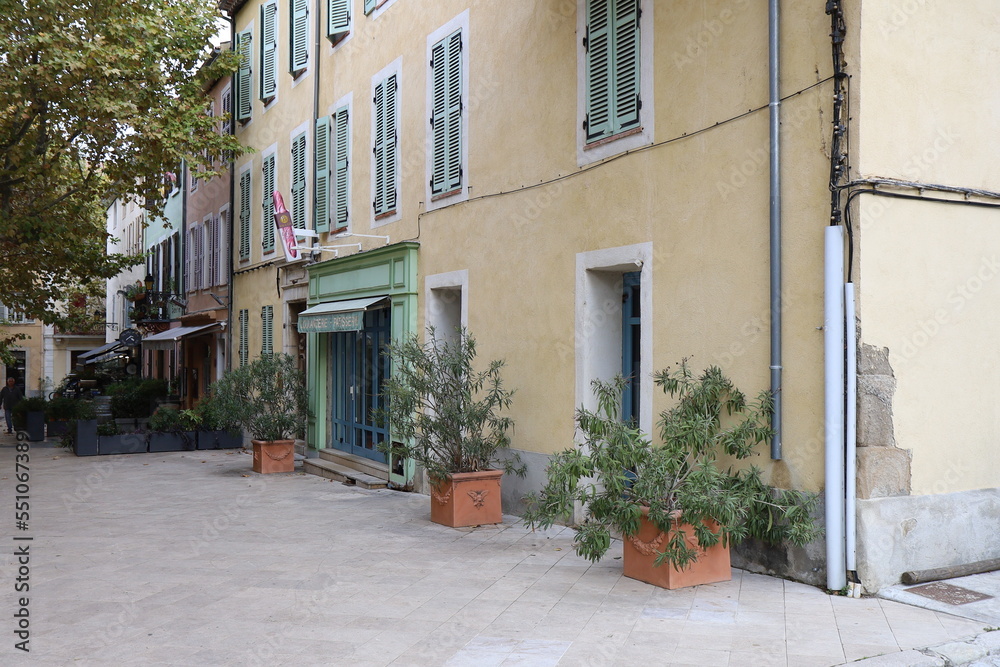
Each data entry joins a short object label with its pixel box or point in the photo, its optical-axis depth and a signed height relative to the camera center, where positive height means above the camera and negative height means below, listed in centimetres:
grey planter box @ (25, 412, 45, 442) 1946 -194
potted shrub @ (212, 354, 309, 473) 1323 -104
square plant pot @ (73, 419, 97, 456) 1617 -183
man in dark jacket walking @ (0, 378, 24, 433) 2178 -146
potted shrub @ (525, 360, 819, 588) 570 -103
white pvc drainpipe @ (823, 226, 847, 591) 566 -40
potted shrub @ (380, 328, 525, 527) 857 -90
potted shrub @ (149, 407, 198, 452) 1681 -178
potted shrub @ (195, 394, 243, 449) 1708 -188
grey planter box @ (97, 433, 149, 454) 1634 -197
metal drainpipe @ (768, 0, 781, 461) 612 +77
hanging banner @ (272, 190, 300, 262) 1375 +170
